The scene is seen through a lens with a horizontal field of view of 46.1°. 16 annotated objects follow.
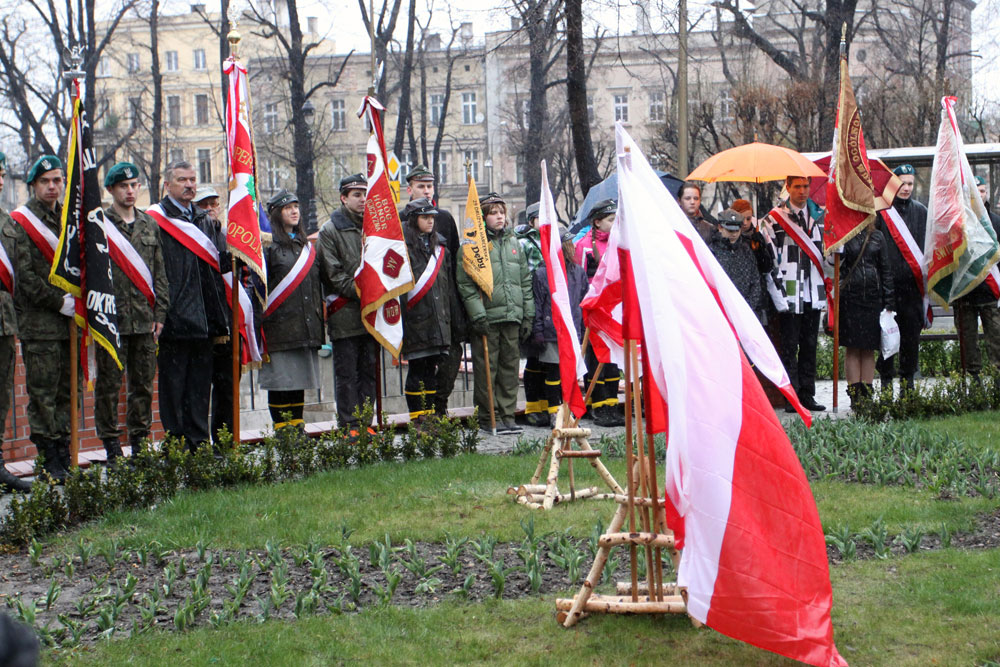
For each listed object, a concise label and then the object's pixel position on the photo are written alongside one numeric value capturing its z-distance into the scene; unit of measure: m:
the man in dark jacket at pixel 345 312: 10.16
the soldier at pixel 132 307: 8.70
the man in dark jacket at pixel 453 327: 10.84
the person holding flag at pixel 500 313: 11.15
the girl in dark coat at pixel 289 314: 9.89
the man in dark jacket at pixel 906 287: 11.70
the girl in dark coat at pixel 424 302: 10.69
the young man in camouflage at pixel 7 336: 8.11
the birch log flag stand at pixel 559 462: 7.49
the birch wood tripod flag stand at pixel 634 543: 4.95
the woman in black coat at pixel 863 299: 11.31
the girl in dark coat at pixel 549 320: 11.64
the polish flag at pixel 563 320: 7.39
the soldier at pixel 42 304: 8.32
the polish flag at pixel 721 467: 4.38
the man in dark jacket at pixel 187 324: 9.18
